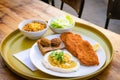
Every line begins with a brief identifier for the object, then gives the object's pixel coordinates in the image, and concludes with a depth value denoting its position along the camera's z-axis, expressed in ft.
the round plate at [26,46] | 3.15
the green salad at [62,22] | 4.00
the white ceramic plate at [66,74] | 3.10
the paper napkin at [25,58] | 3.32
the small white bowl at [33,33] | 3.83
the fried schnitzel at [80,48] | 3.24
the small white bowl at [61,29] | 3.96
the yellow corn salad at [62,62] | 3.16
